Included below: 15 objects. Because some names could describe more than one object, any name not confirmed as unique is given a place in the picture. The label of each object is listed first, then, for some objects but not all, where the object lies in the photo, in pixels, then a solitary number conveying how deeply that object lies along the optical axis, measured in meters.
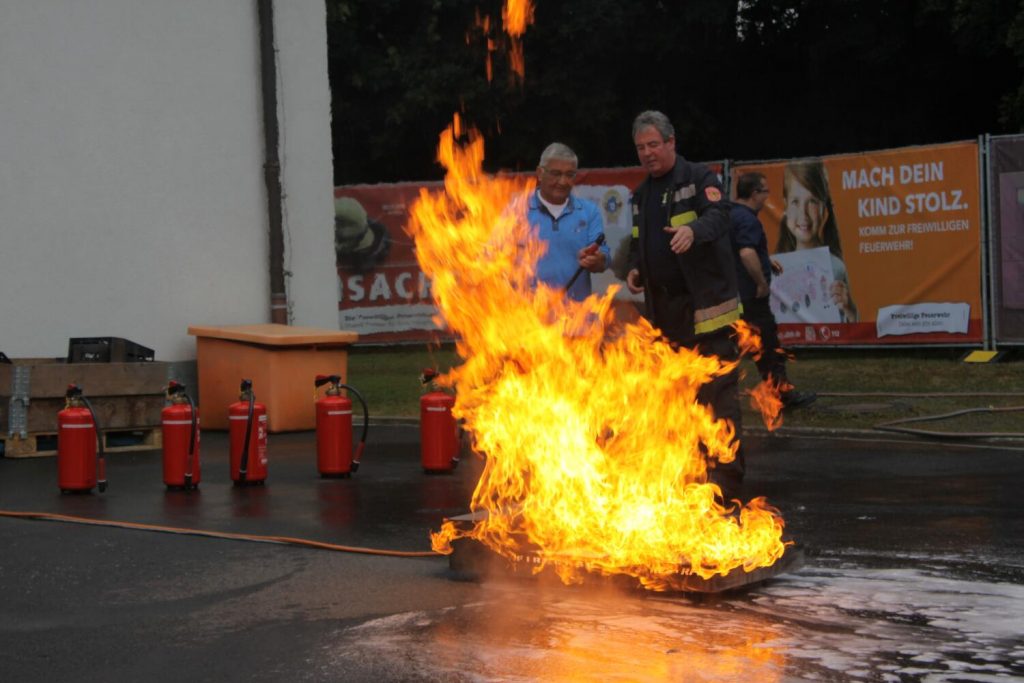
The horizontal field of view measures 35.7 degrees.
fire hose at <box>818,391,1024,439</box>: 12.56
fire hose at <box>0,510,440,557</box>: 8.21
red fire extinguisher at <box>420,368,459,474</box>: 11.73
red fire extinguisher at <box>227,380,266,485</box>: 11.20
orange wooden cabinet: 15.39
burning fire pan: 6.78
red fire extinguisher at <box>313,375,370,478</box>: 11.59
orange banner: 20.27
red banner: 25.34
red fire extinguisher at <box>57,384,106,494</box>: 10.98
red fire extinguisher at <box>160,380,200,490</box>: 11.09
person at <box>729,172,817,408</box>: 13.85
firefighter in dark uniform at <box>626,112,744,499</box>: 8.38
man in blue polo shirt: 9.81
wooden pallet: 13.77
